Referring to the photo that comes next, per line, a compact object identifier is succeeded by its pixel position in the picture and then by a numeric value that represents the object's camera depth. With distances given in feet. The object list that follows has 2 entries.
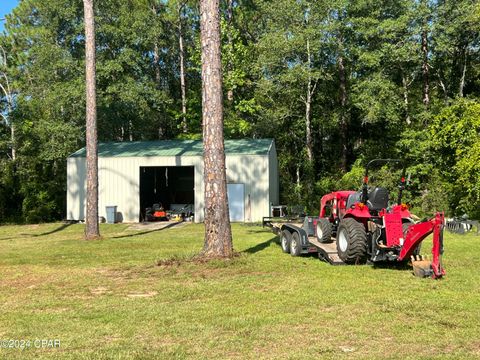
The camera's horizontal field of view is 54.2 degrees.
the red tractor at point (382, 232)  25.14
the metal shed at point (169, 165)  73.72
